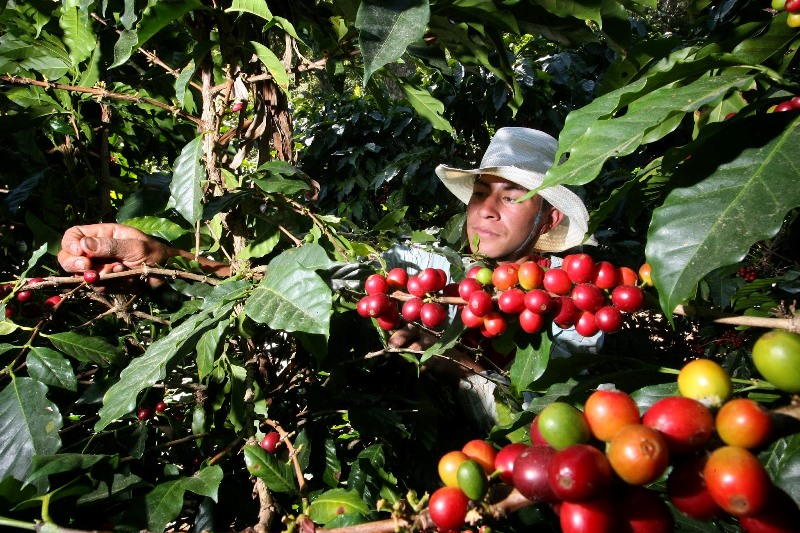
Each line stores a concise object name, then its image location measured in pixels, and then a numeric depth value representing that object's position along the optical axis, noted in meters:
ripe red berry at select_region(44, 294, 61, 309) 0.59
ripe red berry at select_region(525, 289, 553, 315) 0.43
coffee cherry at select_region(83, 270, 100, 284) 0.52
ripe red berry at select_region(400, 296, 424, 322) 0.47
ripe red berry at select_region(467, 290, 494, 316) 0.44
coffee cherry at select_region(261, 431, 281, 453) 0.53
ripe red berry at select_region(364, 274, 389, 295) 0.47
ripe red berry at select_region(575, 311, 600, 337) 0.43
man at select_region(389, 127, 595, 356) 0.78
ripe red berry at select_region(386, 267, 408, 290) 0.49
